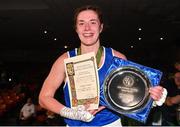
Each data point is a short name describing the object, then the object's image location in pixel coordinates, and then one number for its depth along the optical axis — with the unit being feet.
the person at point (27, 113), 13.38
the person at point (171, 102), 8.94
